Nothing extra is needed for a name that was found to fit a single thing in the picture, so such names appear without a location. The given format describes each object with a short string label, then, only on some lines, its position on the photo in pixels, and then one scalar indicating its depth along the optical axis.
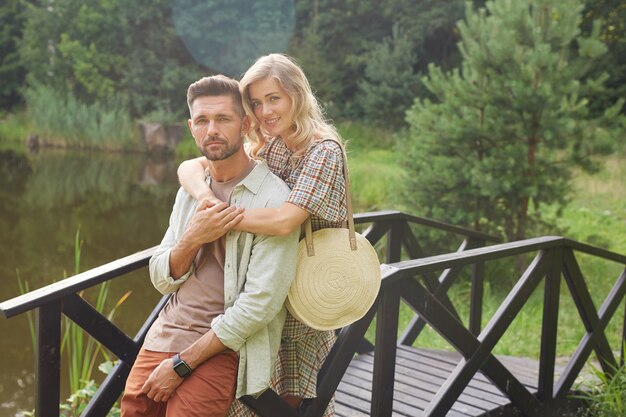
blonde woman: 1.95
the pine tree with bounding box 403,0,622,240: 6.80
